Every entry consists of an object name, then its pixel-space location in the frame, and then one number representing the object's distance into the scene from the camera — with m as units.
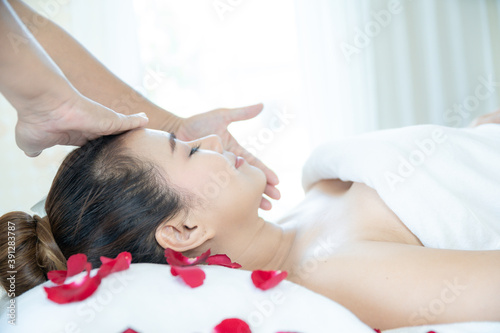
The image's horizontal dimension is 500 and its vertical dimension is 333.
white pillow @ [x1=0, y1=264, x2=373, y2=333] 0.77
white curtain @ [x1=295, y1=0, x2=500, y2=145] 2.92
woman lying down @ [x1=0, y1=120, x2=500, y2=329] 0.96
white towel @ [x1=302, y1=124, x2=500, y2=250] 1.10
